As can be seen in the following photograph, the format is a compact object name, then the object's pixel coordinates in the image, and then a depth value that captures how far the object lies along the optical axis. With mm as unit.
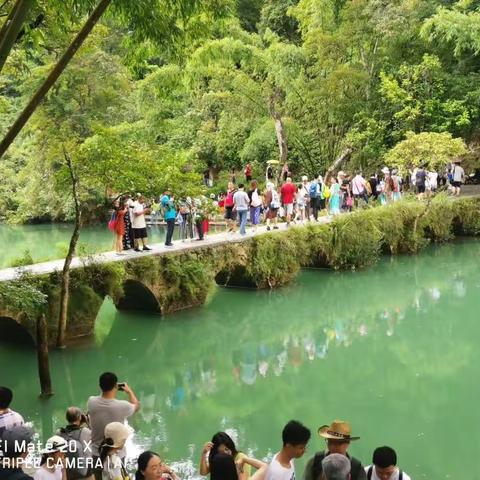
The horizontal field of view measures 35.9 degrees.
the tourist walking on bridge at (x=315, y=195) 21031
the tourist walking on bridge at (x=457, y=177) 26781
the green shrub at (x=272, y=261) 18531
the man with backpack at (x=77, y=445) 5746
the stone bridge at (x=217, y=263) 14053
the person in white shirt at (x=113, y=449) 5598
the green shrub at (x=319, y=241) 20094
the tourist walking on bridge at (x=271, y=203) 20016
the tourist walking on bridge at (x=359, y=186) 23531
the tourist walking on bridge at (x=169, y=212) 16141
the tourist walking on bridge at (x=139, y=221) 15898
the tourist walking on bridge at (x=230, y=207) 19062
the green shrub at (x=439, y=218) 24453
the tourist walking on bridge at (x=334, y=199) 23047
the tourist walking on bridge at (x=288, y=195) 20406
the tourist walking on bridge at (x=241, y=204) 18359
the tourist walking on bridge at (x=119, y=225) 15828
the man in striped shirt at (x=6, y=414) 6062
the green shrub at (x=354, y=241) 20734
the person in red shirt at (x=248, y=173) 31828
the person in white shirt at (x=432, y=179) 25234
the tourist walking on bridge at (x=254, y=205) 19094
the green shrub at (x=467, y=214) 26078
